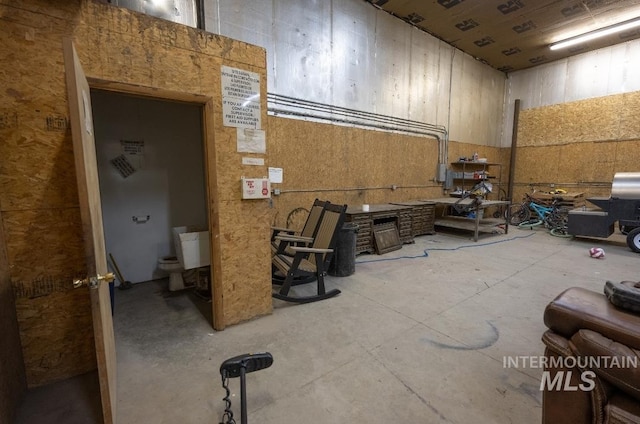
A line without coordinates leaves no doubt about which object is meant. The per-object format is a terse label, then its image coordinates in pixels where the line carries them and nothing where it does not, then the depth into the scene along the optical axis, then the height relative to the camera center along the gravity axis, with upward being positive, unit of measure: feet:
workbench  17.07 -2.89
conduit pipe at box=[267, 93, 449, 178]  12.73 +3.40
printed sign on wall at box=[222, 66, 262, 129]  7.08 +2.16
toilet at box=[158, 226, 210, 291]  8.25 -2.06
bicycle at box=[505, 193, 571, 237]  20.06 -2.98
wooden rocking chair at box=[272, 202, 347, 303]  8.82 -2.68
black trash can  11.53 -3.08
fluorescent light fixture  16.82 +9.29
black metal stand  3.67 -2.49
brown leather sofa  3.25 -2.29
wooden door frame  6.08 +0.65
